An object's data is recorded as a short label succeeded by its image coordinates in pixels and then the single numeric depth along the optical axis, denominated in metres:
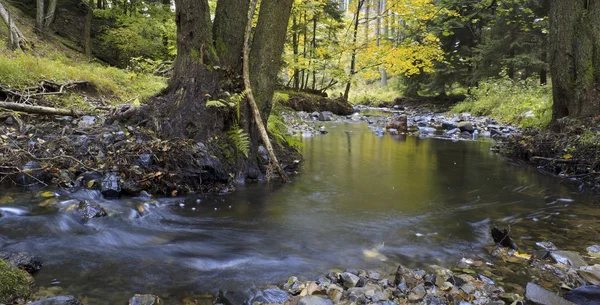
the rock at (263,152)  6.61
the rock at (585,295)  2.55
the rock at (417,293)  2.77
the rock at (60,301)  2.29
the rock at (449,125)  15.38
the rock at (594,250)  3.57
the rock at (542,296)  2.57
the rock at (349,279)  2.96
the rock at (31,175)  4.88
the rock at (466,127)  13.98
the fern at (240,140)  5.81
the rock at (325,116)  18.02
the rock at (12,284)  2.40
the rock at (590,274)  3.03
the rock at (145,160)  5.18
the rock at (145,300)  2.52
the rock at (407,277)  3.00
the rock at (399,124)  14.69
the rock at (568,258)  3.32
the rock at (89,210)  4.12
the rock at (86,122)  6.05
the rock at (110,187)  4.79
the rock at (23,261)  2.85
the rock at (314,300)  2.58
